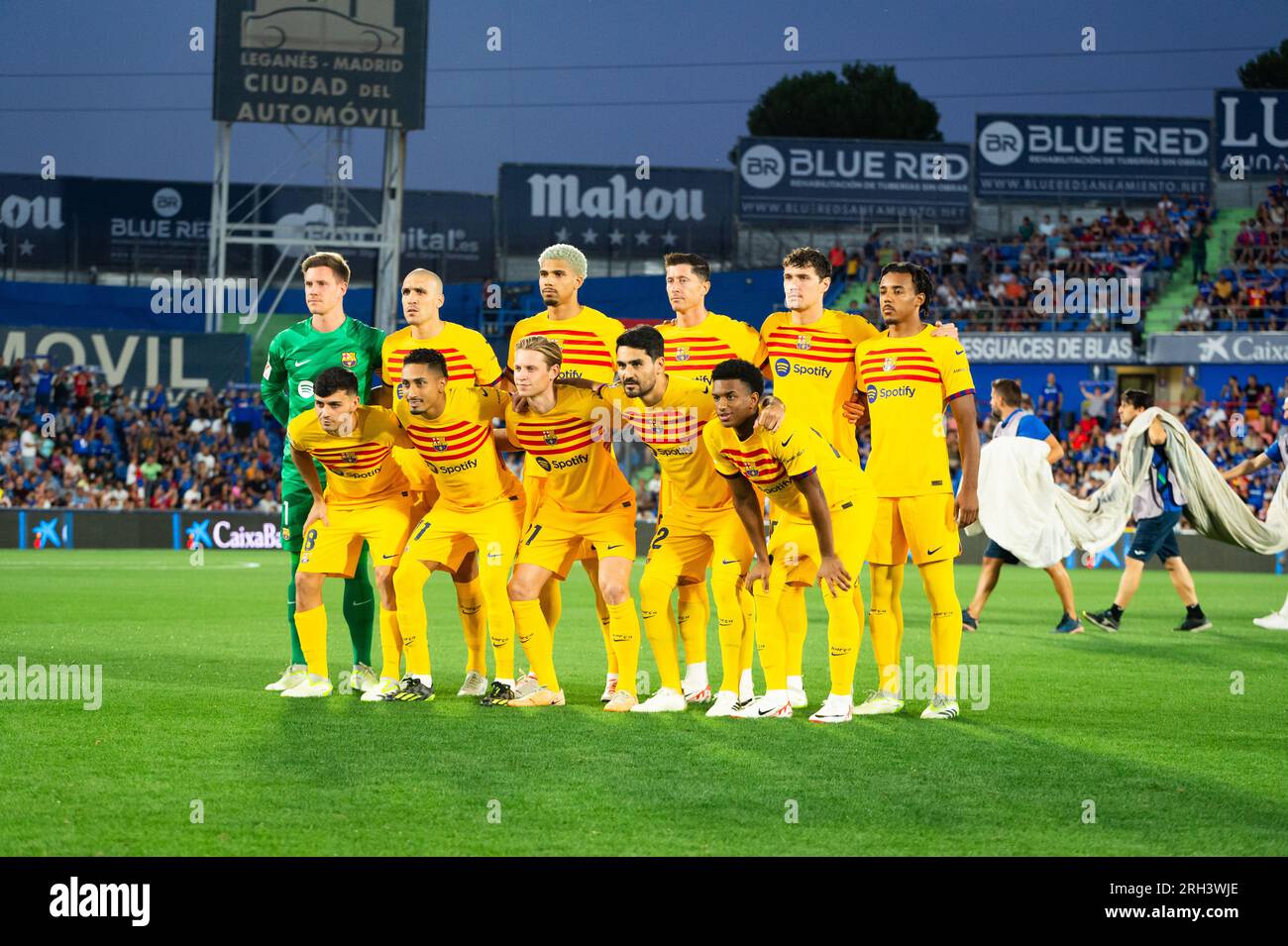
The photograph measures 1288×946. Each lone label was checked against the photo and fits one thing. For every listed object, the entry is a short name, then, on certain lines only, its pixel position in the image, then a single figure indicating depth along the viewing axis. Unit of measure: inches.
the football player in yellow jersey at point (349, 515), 335.0
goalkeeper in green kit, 350.9
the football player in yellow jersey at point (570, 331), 337.7
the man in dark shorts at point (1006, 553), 518.0
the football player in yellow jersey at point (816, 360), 329.1
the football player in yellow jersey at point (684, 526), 311.0
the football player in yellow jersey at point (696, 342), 330.0
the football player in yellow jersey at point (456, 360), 339.6
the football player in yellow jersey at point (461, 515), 326.0
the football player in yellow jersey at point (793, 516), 286.8
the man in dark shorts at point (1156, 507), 569.6
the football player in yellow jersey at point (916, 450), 313.9
